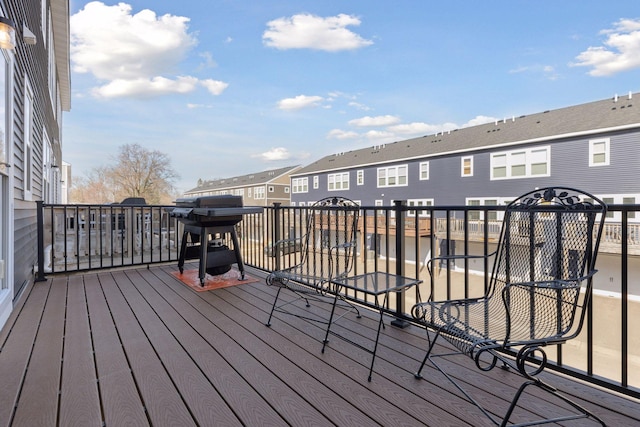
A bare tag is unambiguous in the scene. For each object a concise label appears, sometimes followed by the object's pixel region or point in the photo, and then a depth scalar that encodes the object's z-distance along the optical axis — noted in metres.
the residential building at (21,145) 2.74
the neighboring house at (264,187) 29.53
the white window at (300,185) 24.30
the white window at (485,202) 14.48
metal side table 2.01
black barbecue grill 3.62
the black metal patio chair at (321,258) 2.63
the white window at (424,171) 17.31
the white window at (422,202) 16.58
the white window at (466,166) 15.60
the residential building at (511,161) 12.13
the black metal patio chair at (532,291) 1.33
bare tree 19.86
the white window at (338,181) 21.41
